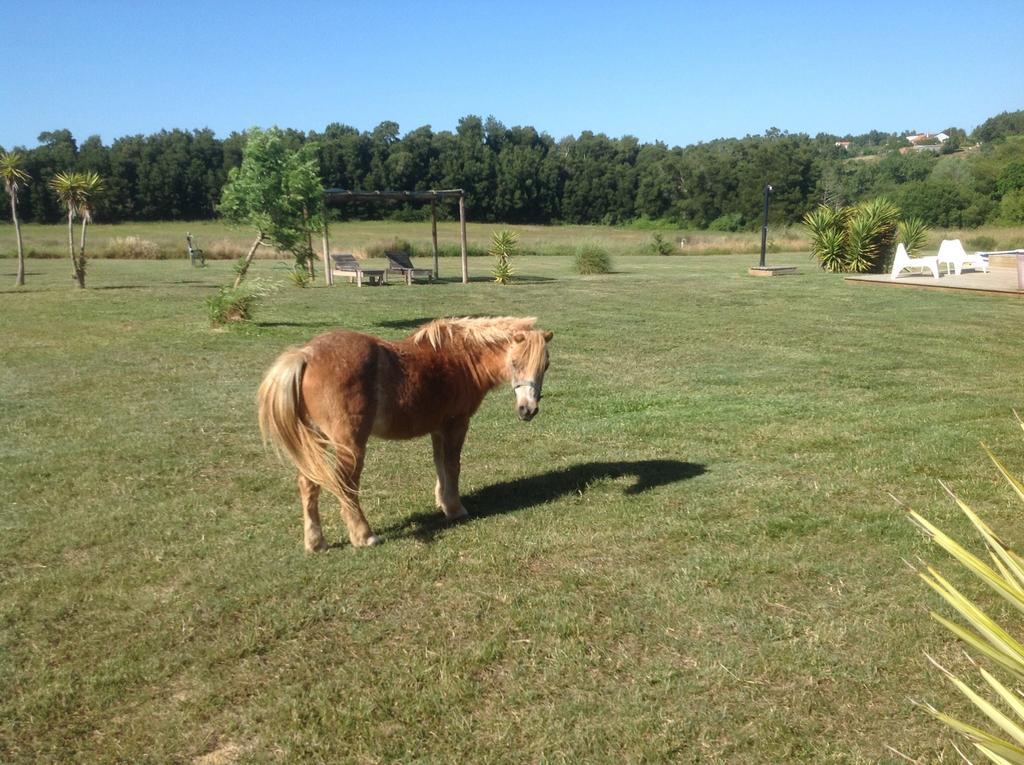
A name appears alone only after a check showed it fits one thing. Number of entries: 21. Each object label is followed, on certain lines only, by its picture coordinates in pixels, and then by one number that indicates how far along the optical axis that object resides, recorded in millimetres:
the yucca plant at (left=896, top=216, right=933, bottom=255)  28906
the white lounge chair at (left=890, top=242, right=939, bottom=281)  24250
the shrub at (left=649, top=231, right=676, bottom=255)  47875
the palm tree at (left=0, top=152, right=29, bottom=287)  25453
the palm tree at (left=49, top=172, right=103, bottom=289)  24797
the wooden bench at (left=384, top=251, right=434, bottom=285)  28438
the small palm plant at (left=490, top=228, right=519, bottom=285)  28078
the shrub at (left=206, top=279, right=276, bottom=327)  16484
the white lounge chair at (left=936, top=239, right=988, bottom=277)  24953
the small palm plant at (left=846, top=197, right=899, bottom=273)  28125
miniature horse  5117
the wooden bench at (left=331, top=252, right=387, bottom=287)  27594
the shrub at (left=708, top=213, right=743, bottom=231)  90650
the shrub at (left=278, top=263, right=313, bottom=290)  20766
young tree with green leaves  16125
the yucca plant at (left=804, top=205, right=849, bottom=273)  29344
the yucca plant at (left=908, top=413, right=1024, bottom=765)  2010
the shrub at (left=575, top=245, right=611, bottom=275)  32125
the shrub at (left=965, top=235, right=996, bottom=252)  35750
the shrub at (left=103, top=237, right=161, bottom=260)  43938
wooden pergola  27375
